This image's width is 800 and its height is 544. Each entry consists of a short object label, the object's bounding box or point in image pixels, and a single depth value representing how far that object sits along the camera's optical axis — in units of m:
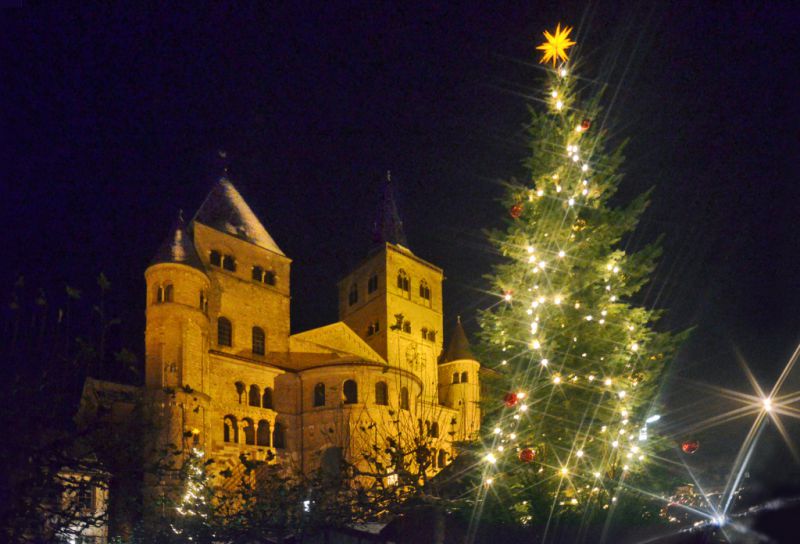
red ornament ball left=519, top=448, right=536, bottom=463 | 10.20
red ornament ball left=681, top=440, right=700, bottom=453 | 10.12
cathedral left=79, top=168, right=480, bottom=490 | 37.19
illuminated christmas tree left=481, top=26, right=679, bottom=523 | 11.66
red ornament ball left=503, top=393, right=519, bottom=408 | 10.96
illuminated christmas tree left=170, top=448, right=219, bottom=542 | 10.06
